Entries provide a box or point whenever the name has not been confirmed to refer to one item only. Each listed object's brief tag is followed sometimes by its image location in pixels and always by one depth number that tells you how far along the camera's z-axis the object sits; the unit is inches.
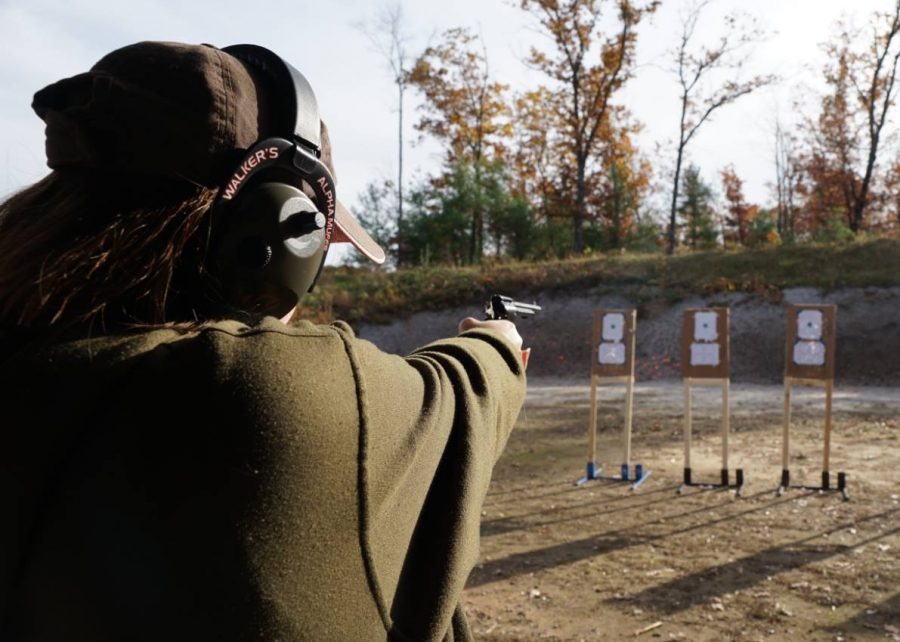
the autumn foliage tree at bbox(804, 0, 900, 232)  815.7
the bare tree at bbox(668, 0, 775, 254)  849.5
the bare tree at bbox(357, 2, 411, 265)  940.0
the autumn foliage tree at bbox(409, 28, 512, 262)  949.8
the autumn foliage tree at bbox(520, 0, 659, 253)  856.3
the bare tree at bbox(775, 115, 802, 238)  1145.9
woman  28.7
